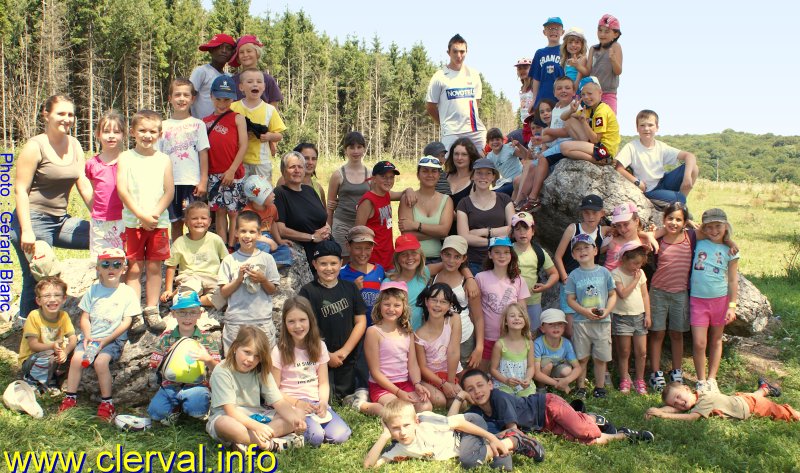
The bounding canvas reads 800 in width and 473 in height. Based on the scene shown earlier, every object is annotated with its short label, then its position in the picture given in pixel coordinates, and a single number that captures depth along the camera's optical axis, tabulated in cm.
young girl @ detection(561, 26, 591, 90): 759
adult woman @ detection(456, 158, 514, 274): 631
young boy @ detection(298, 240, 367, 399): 545
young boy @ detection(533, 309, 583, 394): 582
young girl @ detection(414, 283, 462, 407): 543
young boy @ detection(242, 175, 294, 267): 612
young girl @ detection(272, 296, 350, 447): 489
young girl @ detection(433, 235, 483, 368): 578
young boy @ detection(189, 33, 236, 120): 690
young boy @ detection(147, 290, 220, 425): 492
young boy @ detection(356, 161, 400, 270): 639
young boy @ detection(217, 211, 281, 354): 528
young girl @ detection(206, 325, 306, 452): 448
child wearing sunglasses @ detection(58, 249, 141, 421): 513
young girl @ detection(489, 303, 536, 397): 548
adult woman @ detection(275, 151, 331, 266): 624
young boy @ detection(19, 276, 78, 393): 533
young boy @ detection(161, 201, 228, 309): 559
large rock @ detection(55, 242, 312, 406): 541
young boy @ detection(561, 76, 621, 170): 693
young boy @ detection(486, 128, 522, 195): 843
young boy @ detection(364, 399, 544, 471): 444
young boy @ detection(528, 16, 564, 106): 819
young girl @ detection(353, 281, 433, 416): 528
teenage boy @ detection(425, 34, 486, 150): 815
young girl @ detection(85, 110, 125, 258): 555
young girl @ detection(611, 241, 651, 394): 618
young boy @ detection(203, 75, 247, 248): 636
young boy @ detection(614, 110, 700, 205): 693
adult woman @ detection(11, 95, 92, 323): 547
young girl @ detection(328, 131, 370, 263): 707
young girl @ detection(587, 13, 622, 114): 737
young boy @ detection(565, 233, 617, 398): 600
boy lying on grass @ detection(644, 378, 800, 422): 551
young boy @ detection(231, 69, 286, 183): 667
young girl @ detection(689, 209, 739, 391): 623
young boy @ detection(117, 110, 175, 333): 544
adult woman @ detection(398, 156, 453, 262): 634
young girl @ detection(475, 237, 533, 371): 590
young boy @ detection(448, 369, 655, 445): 493
